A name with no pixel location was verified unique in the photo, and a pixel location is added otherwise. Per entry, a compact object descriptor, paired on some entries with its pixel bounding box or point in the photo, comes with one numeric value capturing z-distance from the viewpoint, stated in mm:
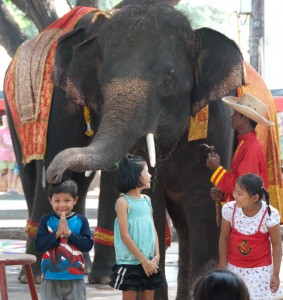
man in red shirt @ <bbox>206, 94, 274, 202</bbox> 9774
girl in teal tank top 9002
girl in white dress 9099
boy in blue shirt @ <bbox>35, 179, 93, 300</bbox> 9121
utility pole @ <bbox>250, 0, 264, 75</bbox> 22991
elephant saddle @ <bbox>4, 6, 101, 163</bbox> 12532
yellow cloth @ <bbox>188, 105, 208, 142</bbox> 10416
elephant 10125
